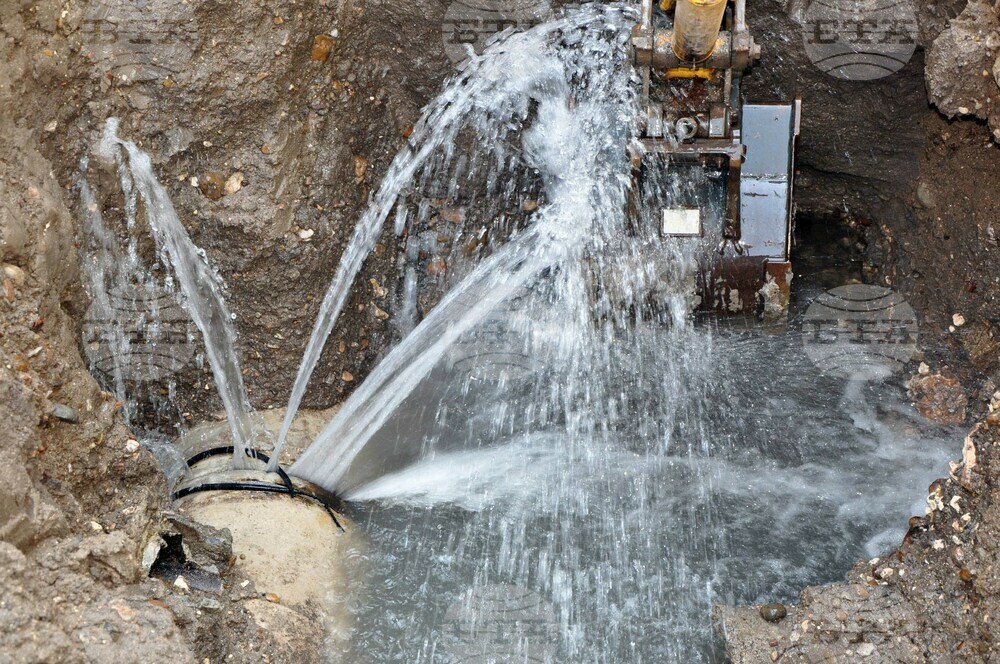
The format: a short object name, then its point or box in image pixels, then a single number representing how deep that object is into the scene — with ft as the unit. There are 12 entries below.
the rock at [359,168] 16.83
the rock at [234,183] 15.62
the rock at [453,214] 18.06
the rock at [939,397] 15.81
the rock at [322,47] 15.98
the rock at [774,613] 12.03
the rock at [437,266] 18.02
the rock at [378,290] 17.48
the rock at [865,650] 11.34
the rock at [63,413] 11.57
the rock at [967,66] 14.55
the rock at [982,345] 15.64
